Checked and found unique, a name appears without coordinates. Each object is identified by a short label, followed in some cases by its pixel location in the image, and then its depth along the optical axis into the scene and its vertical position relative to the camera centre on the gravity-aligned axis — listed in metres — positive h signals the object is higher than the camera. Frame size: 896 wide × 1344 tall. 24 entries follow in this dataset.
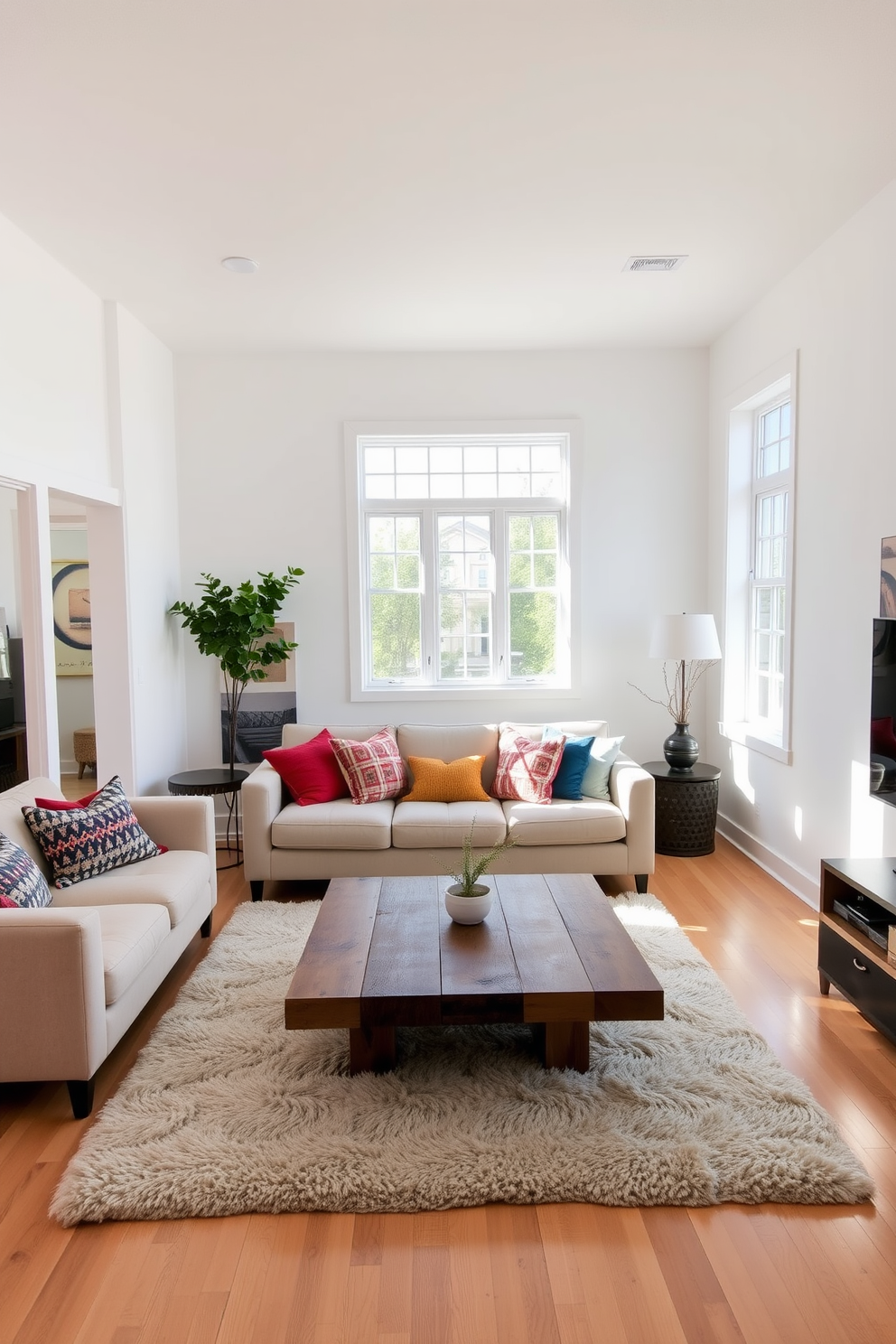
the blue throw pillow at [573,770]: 4.59 -0.80
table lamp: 4.91 -0.18
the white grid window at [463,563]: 5.61 +0.37
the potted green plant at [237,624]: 5.07 +0.00
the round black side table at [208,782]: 4.76 -0.88
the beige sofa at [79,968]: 2.42 -1.03
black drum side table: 4.91 -1.10
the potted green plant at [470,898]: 2.92 -0.94
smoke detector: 3.95 +1.65
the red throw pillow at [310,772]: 4.53 -0.79
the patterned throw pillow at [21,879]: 2.66 -0.80
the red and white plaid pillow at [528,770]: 4.57 -0.81
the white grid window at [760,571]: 4.70 +0.27
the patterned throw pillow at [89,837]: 3.22 -0.82
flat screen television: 3.00 -0.35
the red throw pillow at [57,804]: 3.33 -0.70
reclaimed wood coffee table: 2.44 -1.05
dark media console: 2.78 -1.10
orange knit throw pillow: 4.61 -0.87
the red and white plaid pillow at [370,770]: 4.57 -0.79
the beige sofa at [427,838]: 4.25 -1.07
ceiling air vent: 4.05 +1.68
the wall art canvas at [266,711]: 5.54 -0.56
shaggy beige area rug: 2.13 -1.39
